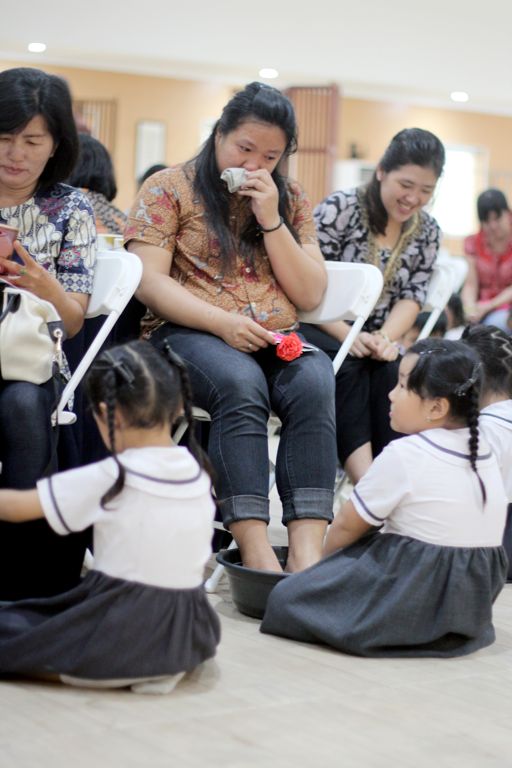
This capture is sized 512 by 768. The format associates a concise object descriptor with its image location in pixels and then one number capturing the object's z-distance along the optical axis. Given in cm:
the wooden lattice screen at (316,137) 999
